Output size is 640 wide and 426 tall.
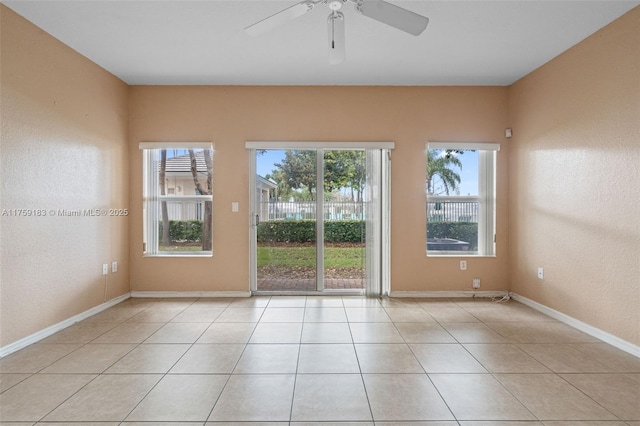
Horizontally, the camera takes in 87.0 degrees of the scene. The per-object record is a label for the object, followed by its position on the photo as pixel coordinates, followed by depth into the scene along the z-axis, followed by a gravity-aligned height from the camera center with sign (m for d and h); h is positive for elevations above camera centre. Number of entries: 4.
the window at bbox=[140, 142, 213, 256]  4.34 +0.10
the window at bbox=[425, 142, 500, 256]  4.36 +0.08
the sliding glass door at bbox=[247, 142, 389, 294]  4.38 -0.13
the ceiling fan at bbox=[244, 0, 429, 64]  1.94 +1.16
